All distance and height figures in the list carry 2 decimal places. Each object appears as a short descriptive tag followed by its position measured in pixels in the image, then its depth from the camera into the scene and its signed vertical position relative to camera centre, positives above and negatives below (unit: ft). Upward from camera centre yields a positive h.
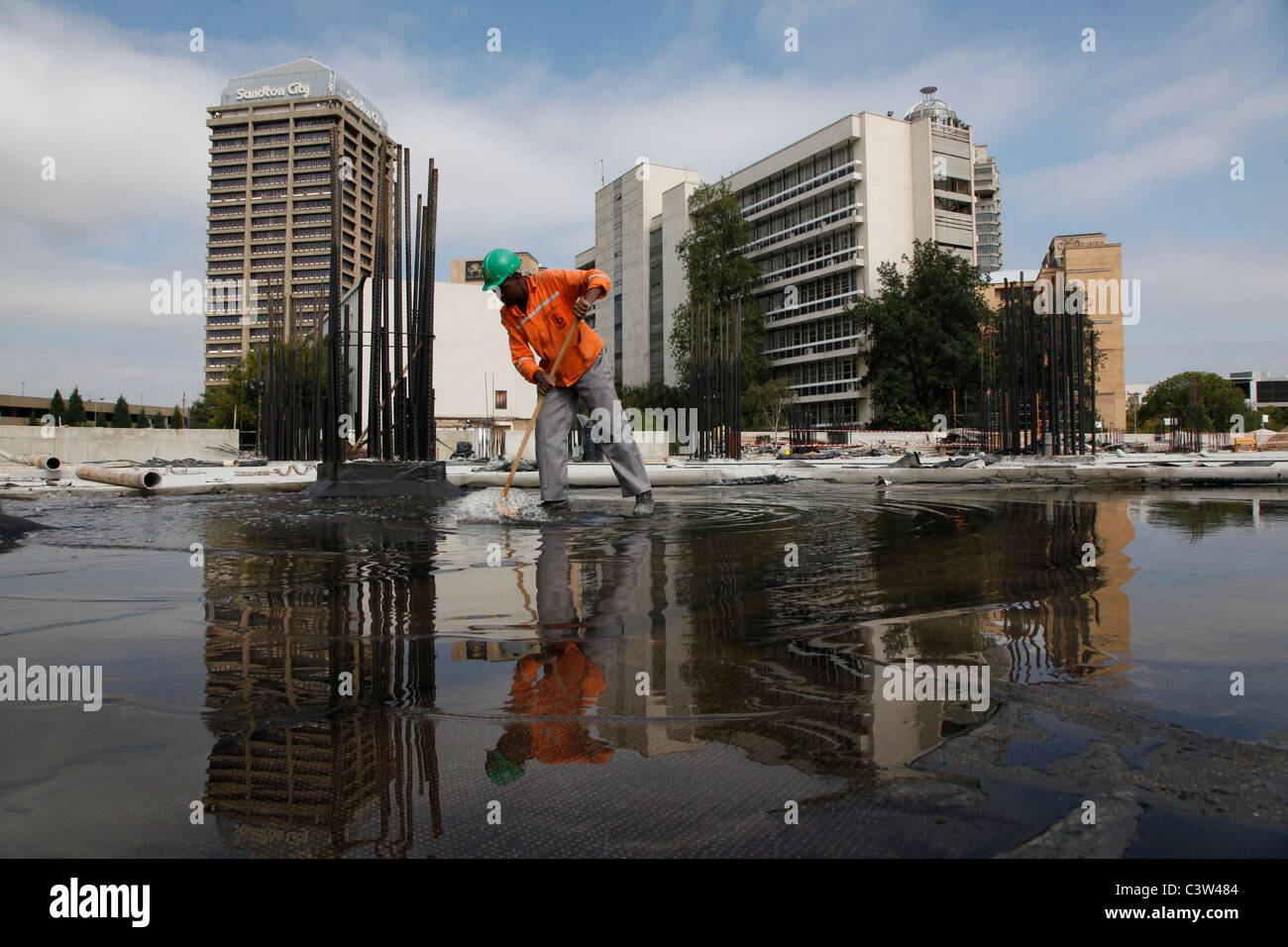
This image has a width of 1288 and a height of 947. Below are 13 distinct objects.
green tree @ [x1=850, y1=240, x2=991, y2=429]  142.72 +23.65
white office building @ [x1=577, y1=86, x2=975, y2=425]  173.37 +57.29
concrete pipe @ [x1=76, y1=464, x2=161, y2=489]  30.48 -0.08
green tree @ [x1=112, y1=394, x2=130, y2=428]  274.77 +22.08
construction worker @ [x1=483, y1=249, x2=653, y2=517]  19.95 +2.95
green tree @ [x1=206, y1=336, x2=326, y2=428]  109.40 +16.14
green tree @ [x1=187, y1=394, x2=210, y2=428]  289.92 +22.41
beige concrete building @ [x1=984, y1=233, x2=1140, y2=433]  222.48 +44.32
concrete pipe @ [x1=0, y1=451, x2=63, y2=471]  38.01 +0.78
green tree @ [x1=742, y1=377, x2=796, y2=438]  143.95 +11.49
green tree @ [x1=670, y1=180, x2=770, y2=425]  179.22 +48.41
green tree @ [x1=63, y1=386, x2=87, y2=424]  263.08 +22.72
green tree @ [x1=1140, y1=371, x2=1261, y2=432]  199.55 +15.63
